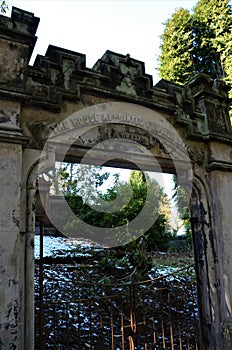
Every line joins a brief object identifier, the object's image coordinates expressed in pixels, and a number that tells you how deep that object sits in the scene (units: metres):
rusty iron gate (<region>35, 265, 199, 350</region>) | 3.80
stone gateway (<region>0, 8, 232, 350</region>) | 2.39
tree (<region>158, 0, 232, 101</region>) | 11.85
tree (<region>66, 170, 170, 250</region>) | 10.42
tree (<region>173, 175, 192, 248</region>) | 12.69
